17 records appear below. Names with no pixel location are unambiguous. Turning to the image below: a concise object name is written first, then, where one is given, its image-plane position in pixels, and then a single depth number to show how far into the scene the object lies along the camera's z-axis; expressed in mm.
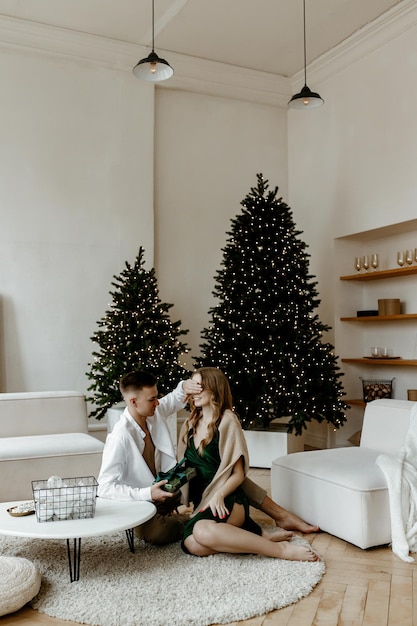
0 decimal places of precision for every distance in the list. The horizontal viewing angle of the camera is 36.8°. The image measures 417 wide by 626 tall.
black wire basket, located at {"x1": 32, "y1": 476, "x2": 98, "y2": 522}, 2842
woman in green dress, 3137
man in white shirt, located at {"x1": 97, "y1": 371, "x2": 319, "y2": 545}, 3189
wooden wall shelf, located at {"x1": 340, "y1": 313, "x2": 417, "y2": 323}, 5906
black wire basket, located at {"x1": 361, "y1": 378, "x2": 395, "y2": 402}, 6180
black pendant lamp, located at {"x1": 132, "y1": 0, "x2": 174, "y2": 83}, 4516
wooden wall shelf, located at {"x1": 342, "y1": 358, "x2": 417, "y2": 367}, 5864
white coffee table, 2676
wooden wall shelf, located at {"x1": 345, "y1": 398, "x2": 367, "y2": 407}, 6363
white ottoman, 2561
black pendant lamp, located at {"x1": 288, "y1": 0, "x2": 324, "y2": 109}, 5363
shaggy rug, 2574
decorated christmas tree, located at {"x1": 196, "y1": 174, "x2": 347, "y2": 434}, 5531
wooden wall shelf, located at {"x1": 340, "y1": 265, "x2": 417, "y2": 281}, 5880
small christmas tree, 5605
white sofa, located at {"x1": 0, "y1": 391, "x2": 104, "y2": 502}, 4004
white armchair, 3393
